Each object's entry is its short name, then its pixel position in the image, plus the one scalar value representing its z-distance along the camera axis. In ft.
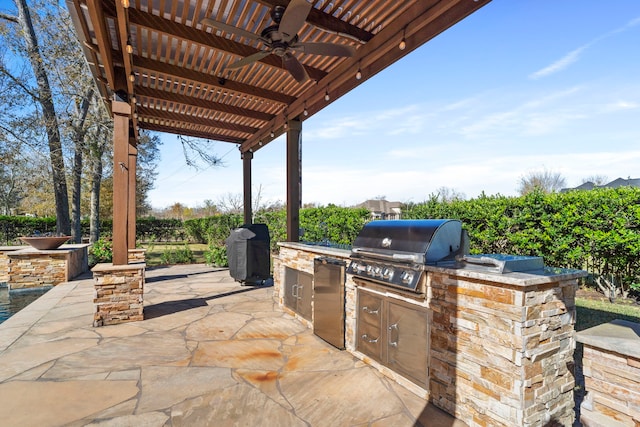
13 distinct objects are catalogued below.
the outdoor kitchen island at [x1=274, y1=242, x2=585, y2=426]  6.20
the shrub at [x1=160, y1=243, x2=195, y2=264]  31.86
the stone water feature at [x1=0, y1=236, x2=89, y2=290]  21.30
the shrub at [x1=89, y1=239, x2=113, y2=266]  28.44
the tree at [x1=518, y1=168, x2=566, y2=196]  86.26
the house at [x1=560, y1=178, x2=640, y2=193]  49.01
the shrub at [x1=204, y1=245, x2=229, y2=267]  28.55
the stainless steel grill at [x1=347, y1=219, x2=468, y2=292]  7.91
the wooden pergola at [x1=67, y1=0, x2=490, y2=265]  9.99
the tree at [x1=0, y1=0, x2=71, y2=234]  31.32
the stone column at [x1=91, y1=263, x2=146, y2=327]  13.35
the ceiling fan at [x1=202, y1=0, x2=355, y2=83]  8.99
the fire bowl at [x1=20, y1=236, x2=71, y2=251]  21.93
